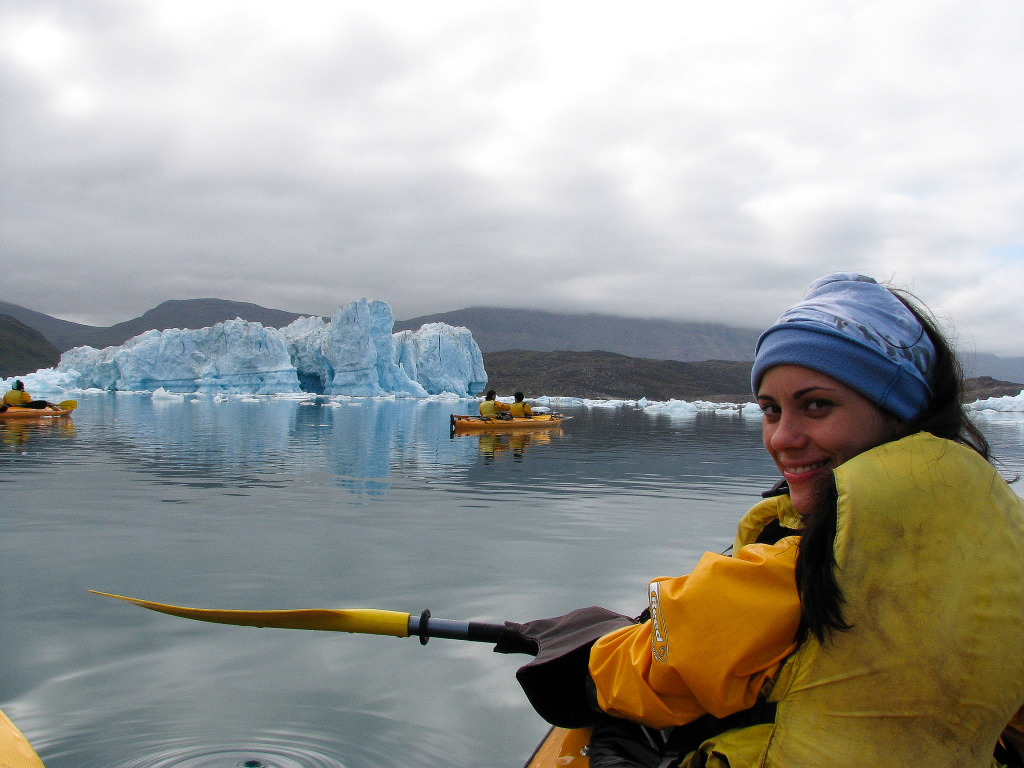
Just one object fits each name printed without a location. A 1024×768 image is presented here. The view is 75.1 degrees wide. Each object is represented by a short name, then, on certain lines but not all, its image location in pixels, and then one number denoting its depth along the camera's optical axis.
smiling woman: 0.98
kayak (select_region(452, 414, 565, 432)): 15.88
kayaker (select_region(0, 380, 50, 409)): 16.44
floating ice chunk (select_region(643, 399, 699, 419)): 31.95
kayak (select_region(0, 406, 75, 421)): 15.86
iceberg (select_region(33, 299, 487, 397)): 35.59
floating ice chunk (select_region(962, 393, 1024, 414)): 36.00
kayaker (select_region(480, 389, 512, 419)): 16.20
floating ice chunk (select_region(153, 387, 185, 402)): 33.38
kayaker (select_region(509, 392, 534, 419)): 16.95
